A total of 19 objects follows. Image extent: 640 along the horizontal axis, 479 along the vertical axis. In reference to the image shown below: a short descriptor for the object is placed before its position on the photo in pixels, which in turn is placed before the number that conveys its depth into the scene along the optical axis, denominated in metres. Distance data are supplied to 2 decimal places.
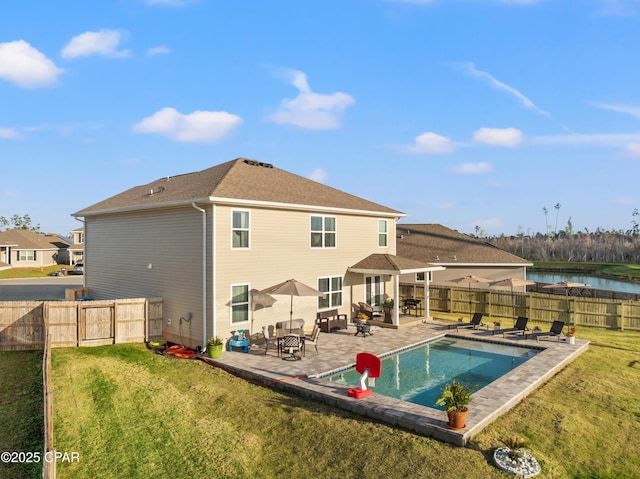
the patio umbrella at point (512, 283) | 19.31
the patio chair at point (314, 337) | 14.62
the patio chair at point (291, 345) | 13.59
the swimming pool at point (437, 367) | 11.52
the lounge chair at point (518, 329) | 17.69
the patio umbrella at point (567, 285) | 19.47
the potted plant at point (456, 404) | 8.13
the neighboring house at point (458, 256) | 29.34
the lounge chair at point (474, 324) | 19.09
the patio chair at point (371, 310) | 20.23
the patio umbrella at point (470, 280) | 21.30
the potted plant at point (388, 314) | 19.94
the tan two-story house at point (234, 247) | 14.72
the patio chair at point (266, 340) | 14.62
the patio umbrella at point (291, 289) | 15.04
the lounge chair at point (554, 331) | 16.86
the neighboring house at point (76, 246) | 59.00
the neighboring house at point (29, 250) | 56.00
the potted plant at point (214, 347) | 13.64
